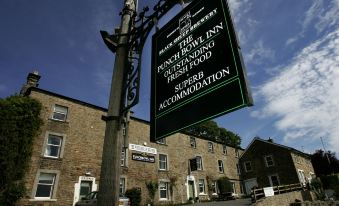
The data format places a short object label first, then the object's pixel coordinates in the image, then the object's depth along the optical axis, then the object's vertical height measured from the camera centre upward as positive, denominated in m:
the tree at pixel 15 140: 15.77 +5.15
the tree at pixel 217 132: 50.53 +15.27
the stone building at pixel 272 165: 32.56 +6.04
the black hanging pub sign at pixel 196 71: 3.08 +1.86
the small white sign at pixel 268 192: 18.84 +1.54
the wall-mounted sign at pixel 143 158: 23.93 +5.35
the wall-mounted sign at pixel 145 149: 24.40 +6.27
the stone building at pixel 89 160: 18.20 +4.89
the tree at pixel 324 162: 44.69 +8.01
